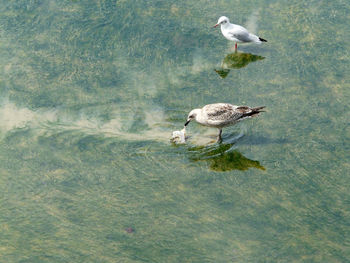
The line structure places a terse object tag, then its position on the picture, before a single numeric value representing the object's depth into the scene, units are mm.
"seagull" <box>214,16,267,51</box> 11620
